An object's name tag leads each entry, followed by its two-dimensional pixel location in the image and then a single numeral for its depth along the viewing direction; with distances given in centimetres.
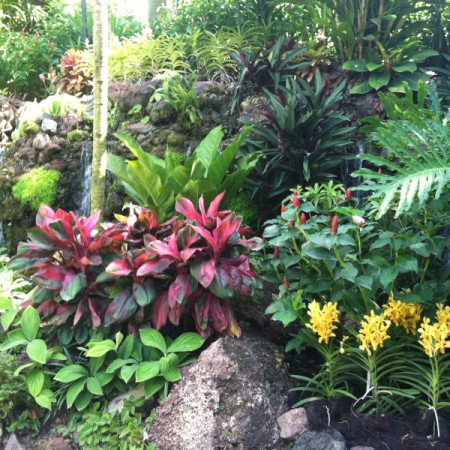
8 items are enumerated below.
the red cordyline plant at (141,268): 309
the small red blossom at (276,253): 303
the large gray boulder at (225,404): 265
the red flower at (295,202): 292
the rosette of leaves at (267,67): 575
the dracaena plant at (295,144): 475
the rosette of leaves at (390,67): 546
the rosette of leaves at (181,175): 375
